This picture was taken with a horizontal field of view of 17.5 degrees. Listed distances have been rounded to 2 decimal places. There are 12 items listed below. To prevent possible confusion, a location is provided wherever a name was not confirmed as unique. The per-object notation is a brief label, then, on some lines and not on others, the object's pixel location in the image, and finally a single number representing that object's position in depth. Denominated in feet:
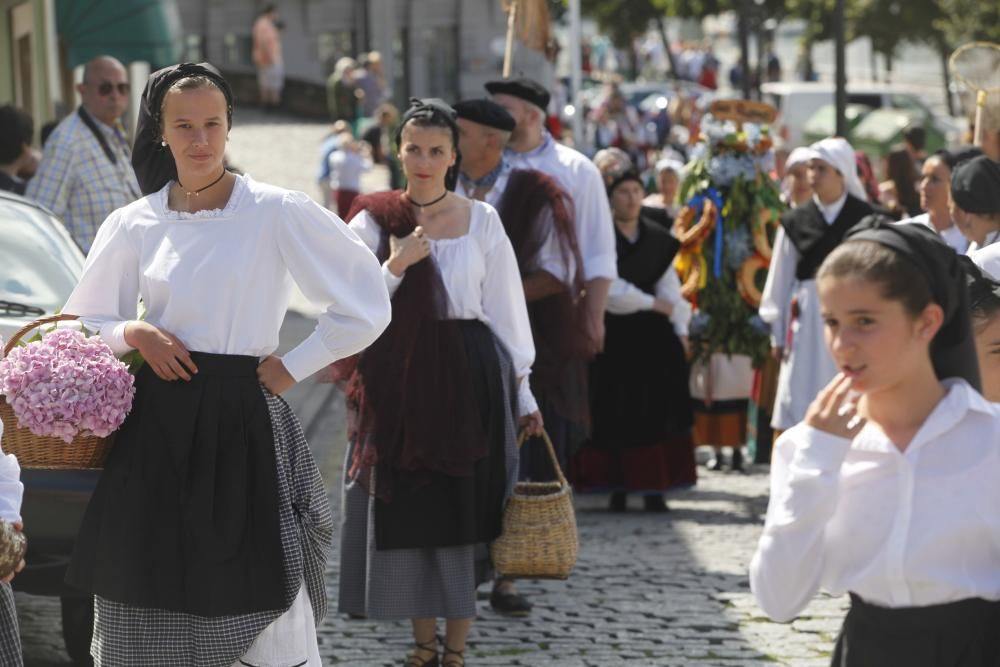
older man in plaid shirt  55.13
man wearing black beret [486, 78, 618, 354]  48.71
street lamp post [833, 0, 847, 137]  90.58
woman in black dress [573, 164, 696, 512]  59.63
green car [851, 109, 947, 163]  158.98
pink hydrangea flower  26.84
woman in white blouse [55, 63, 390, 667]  27.25
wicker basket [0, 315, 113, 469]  27.72
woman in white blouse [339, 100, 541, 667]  37.80
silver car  34.42
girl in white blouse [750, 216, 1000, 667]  19.95
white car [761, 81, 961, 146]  185.78
